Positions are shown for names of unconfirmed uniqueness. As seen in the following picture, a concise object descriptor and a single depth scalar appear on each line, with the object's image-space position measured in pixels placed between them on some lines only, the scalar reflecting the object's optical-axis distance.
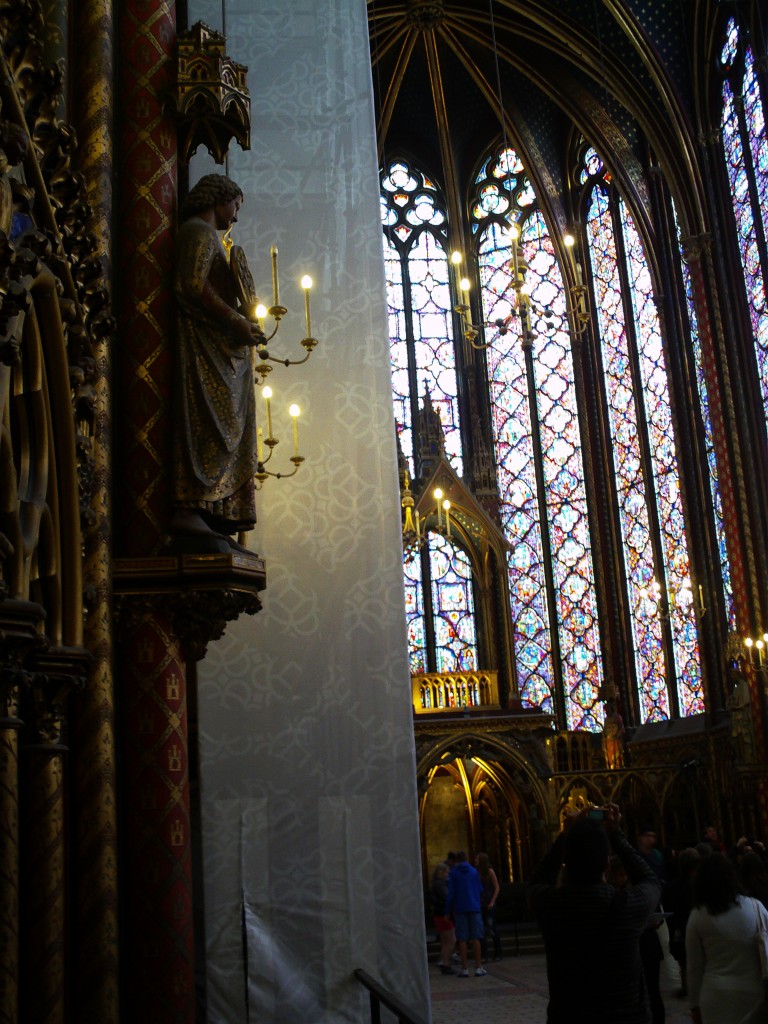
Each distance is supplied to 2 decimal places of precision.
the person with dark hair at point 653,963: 6.68
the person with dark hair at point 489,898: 12.84
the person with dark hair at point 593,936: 3.31
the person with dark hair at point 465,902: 11.33
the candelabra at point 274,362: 5.57
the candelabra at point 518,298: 11.56
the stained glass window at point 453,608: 19.70
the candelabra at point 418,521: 16.82
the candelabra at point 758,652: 15.39
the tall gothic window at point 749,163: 16.61
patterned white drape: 5.18
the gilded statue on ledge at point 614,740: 17.50
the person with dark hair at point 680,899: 7.32
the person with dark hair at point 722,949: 4.36
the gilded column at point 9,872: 3.64
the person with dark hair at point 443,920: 11.99
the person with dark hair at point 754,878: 5.75
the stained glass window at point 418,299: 21.77
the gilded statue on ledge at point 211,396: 4.74
